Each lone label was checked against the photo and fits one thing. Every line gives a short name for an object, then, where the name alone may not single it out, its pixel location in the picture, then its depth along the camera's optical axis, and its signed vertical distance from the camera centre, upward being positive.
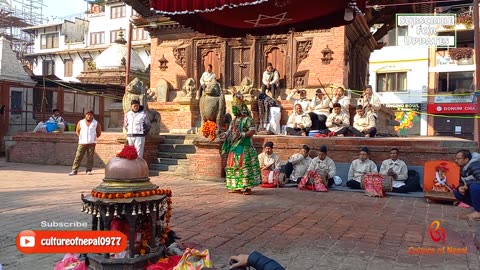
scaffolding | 42.32 +11.07
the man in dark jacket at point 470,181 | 6.43 -0.71
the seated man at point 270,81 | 15.98 +1.93
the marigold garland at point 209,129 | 10.76 +0.05
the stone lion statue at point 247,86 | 15.75 +1.73
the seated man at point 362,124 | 12.31 +0.30
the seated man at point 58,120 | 15.89 +0.32
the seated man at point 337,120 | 12.74 +0.41
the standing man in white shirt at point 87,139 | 11.84 -0.28
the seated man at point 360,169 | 9.76 -0.80
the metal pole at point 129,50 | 16.65 +3.10
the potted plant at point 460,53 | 30.91 +6.06
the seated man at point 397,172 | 9.34 -0.84
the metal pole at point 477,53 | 12.08 +2.41
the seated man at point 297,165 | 10.34 -0.80
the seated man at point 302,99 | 14.34 +1.18
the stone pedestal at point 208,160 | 10.68 -0.72
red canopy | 5.23 +1.62
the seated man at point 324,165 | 9.97 -0.75
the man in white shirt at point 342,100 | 13.48 +1.08
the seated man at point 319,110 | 13.59 +0.77
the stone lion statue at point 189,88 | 16.55 +1.68
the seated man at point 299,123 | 12.92 +0.31
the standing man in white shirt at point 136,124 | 10.72 +0.15
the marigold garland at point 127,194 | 3.38 -0.52
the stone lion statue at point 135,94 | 11.88 +1.00
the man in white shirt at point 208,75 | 16.38 +2.18
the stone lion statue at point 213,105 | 10.84 +0.67
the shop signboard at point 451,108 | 30.71 +2.05
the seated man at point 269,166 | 9.98 -0.80
